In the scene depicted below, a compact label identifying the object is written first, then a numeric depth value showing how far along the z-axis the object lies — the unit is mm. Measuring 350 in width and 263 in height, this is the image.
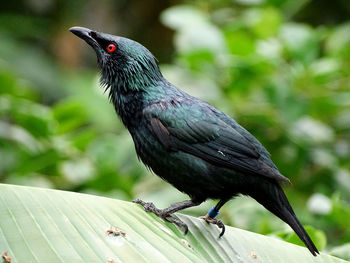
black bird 6597
